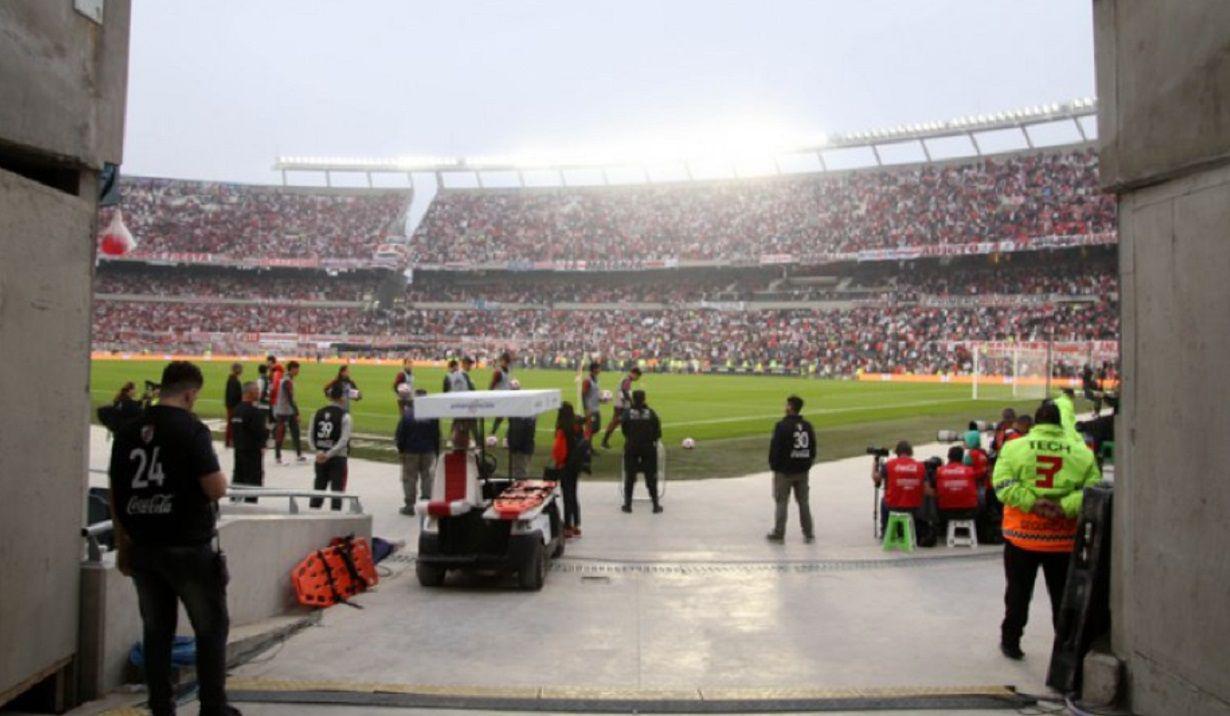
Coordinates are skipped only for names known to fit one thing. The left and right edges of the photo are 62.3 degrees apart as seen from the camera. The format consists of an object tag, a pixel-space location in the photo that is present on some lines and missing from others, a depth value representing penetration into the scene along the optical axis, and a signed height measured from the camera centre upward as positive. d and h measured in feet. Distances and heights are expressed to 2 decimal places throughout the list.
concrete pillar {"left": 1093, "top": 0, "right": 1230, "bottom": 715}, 16.39 +1.03
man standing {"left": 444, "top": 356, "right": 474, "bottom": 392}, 59.36 +0.50
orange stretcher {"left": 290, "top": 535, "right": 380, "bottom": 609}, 28.45 -5.48
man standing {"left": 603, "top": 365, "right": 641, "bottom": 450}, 63.16 -0.30
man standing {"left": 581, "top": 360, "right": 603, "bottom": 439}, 63.52 -0.48
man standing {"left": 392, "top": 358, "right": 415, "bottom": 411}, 48.21 +0.03
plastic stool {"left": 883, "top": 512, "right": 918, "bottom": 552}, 37.86 -5.18
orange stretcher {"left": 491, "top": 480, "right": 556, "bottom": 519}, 31.09 -3.56
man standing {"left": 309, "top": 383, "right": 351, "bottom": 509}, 40.14 -2.22
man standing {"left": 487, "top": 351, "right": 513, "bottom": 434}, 55.77 +0.80
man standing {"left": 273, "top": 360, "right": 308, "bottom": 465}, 61.98 -1.39
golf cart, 30.58 -4.08
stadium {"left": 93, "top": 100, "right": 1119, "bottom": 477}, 186.80 +28.49
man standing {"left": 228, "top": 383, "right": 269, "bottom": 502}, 41.22 -2.26
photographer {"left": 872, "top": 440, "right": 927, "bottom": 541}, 37.40 -3.21
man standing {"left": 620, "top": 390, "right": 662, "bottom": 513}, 45.16 -2.11
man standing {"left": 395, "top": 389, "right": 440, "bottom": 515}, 44.09 -2.72
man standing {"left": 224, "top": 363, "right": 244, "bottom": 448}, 59.61 -0.33
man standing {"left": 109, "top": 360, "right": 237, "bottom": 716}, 16.72 -2.40
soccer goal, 135.54 +4.08
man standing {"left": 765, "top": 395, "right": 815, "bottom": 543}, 38.50 -2.54
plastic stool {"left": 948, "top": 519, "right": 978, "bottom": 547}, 38.37 -5.17
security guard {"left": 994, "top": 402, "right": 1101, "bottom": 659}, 22.24 -2.27
